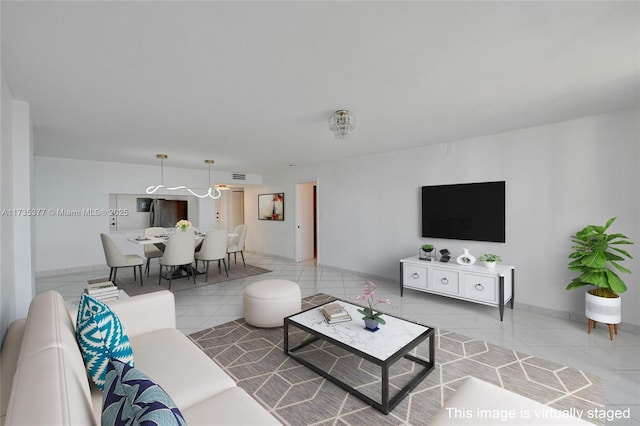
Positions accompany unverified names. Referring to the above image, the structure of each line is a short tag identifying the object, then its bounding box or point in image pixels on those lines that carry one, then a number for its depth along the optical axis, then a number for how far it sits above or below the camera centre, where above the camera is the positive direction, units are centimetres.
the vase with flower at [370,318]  220 -86
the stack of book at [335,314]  235 -88
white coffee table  186 -96
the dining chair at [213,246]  503 -65
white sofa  70 -66
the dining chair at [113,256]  454 -72
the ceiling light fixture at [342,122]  280 +88
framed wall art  729 +12
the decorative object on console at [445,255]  393 -65
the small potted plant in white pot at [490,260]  345 -63
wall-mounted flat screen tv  376 -3
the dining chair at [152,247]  556 -73
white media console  331 -92
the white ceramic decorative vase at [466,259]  367 -66
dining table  480 -53
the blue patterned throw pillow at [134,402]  74 -54
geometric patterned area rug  183 -130
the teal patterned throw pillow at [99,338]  126 -59
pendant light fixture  518 +78
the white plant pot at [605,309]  272 -100
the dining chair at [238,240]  620 -68
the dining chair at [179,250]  454 -64
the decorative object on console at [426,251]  406 -62
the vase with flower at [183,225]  535 -27
